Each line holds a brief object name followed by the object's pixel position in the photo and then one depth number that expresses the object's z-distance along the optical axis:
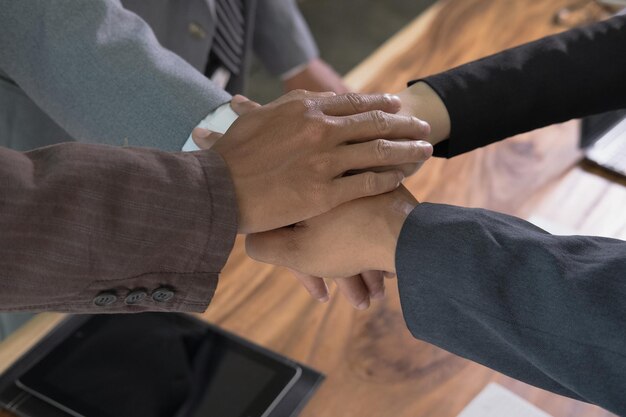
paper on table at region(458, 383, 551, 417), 0.83
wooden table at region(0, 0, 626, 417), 0.86
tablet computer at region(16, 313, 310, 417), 0.84
